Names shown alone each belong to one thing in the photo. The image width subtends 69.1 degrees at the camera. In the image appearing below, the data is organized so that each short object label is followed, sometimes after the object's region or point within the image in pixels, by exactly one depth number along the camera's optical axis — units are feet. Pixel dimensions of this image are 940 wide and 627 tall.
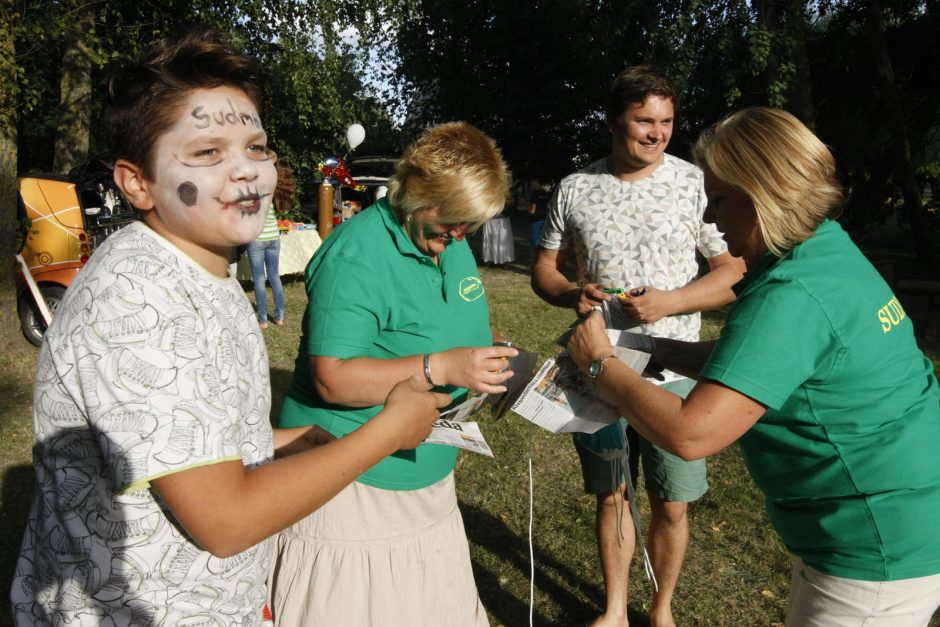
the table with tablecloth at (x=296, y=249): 35.29
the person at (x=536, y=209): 43.34
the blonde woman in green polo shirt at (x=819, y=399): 4.88
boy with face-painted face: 3.26
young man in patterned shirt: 9.04
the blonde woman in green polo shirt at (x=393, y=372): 5.96
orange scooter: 24.22
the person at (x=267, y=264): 27.17
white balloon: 45.27
